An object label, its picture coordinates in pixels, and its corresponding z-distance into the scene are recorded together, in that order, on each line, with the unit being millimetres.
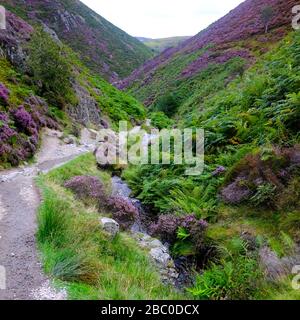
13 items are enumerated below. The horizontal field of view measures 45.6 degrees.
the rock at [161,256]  8578
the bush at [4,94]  16884
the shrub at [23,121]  16950
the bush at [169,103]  41812
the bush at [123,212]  10727
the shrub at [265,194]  8570
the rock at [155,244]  9484
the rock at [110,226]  8531
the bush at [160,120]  34875
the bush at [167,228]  9700
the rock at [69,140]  20172
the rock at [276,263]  6289
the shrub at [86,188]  11148
